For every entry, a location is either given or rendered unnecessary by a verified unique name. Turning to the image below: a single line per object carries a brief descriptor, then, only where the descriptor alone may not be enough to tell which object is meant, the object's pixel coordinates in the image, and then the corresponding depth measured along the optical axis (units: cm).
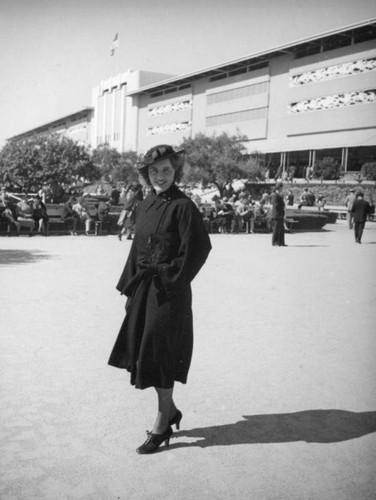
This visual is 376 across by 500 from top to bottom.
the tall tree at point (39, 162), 4088
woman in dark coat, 327
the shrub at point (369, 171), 4275
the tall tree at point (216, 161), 4775
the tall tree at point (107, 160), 6744
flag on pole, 5724
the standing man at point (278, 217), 1611
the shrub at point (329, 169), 4744
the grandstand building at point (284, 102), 4784
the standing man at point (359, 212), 1741
